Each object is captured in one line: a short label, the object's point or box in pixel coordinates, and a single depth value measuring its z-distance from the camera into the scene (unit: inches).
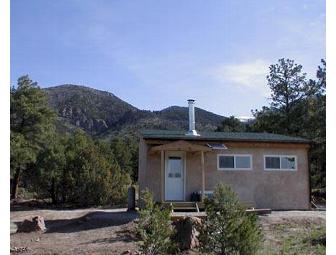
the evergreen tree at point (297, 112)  1152.2
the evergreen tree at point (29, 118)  1147.9
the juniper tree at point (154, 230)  335.3
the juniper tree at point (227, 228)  336.2
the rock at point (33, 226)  614.6
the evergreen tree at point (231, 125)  1775.3
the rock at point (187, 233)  438.3
